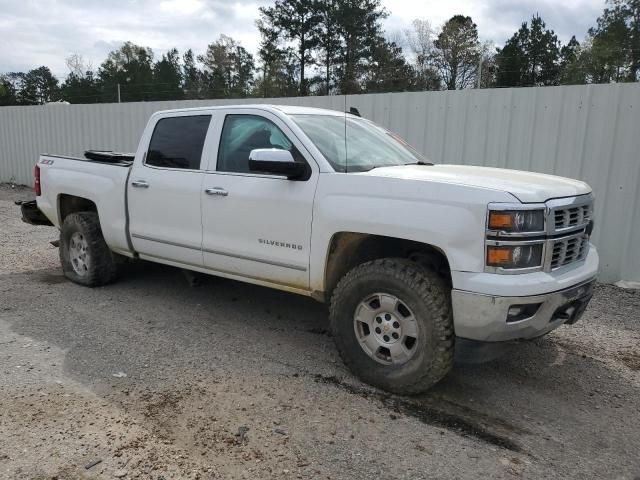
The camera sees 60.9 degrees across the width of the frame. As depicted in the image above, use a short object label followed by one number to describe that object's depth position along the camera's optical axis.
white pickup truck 3.27
